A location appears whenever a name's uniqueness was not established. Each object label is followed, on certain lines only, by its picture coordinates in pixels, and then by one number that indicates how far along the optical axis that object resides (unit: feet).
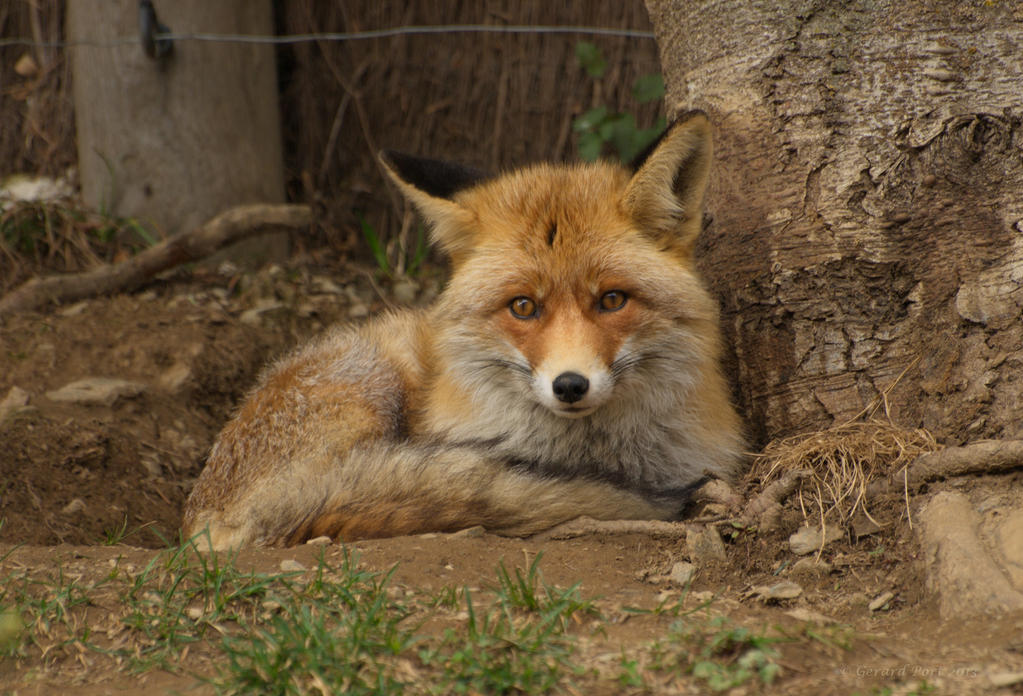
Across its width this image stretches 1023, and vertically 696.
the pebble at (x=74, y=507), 24.79
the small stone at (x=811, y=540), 18.07
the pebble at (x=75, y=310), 32.53
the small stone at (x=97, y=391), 28.60
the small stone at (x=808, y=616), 14.92
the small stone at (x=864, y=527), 17.90
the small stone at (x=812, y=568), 17.38
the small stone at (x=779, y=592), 16.34
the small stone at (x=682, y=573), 17.10
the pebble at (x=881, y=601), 16.07
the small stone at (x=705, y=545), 17.80
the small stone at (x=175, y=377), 30.27
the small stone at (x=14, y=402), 26.78
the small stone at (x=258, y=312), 34.12
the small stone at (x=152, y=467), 27.32
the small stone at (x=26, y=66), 40.60
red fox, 19.29
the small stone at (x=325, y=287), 37.40
